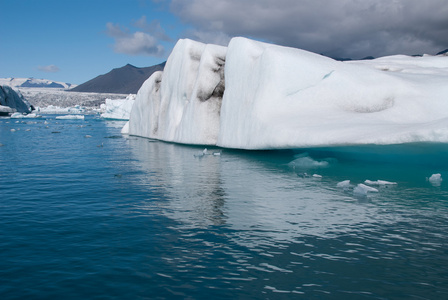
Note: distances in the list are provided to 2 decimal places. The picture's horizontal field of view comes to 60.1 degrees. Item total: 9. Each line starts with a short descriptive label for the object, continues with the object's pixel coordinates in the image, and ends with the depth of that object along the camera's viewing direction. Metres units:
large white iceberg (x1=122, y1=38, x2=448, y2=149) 13.16
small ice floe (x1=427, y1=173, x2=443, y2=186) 11.59
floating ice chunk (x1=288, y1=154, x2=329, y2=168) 15.03
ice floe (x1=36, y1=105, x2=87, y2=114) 116.44
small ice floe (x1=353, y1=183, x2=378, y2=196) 9.87
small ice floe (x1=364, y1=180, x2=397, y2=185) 11.00
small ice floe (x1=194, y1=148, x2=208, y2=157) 18.22
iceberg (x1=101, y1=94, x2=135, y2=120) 68.25
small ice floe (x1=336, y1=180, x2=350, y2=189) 10.81
